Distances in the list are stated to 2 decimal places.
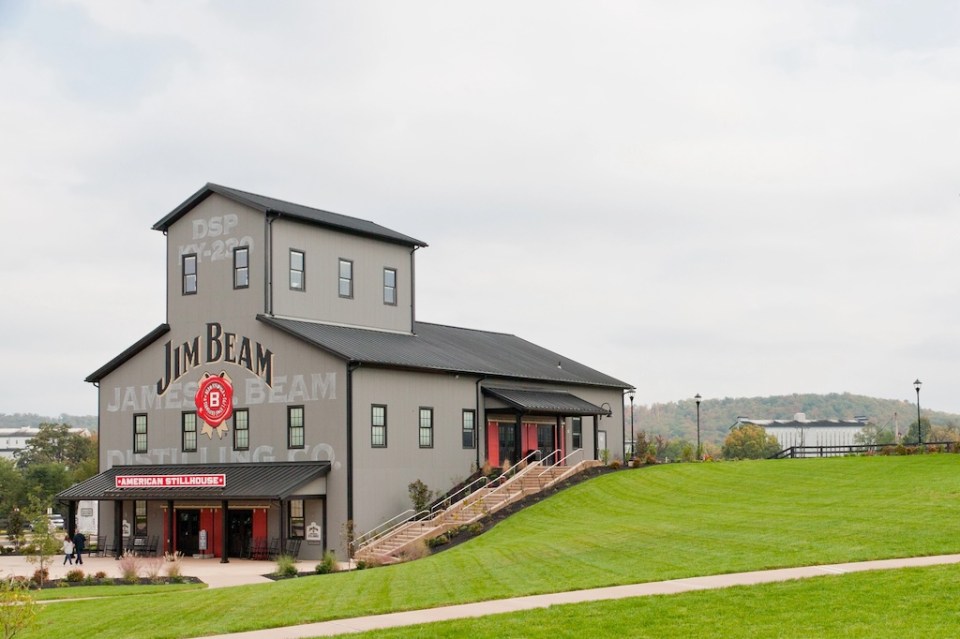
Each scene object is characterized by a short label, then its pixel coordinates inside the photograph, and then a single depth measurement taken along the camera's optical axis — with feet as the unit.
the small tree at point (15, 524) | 178.88
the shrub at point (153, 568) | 117.80
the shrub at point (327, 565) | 120.26
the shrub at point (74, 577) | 117.80
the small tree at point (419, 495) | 149.79
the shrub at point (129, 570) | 115.03
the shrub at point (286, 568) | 119.14
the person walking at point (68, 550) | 144.83
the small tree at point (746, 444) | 492.13
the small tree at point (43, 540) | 120.78
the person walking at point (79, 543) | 147.02
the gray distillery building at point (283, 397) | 145.69
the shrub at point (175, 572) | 116.26
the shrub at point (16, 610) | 54.29
